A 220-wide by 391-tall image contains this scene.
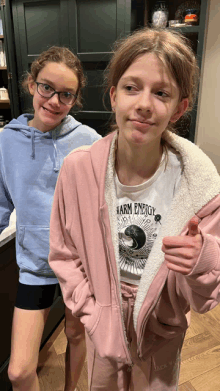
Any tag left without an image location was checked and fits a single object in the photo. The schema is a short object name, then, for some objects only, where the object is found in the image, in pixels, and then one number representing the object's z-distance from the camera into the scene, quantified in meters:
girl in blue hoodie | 1.00
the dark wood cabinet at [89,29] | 2.18
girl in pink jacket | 0.67
